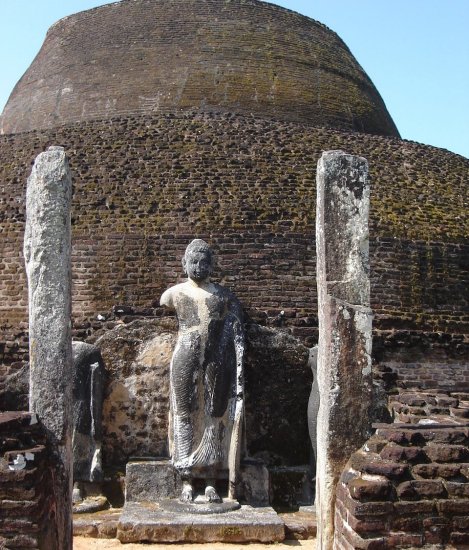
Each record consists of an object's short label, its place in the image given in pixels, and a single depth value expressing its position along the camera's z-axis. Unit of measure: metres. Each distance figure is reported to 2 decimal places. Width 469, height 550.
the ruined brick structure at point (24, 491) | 4.21
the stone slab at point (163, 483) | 6.47
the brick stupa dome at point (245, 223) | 12.60
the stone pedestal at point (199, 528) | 5.66
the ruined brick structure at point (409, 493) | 4.08
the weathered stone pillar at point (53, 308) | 4.81
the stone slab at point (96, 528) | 5.94
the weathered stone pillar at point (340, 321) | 4.80
